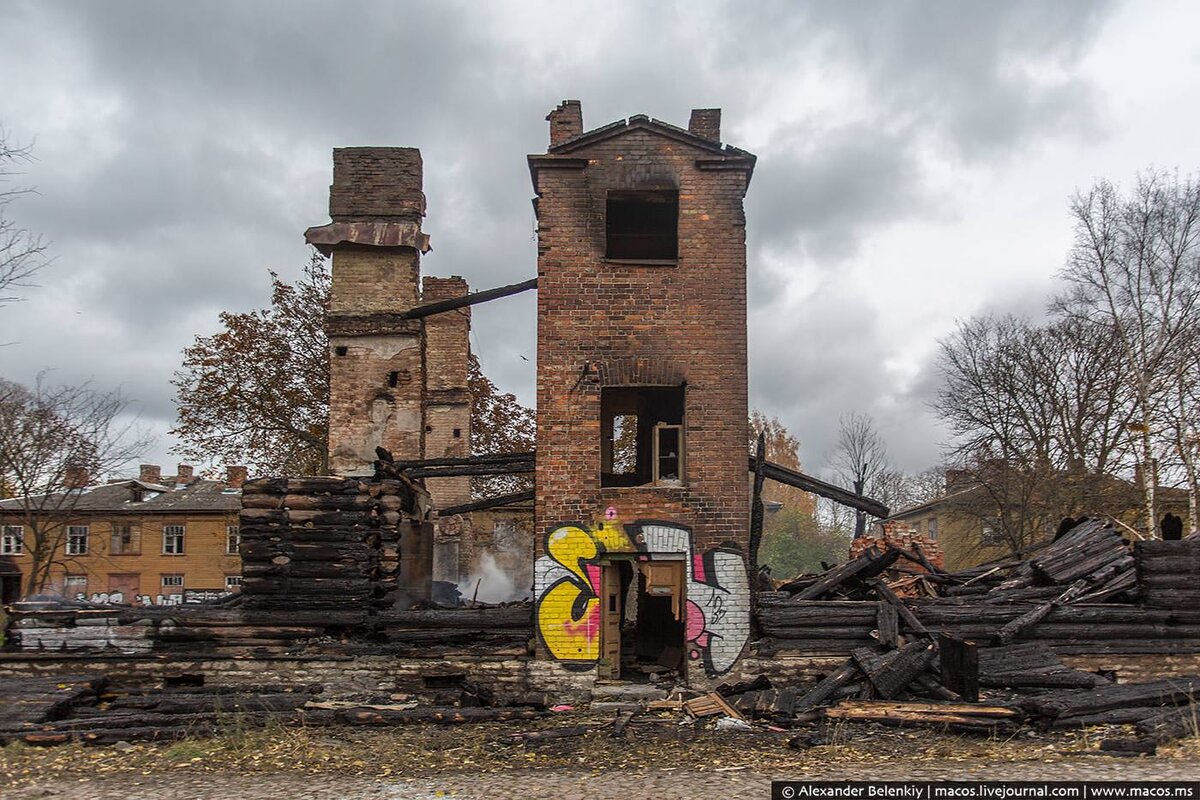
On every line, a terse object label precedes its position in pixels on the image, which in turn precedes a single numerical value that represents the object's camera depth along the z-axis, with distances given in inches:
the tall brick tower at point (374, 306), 673.0
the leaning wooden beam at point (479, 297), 568.4
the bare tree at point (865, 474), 1969.6
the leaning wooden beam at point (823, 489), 539.5
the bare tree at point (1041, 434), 1051.9
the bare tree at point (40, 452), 1008.2
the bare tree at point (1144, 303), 928.3
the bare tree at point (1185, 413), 914.1
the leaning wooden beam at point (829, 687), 442.9
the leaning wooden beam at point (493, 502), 587.9
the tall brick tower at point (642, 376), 486.6
